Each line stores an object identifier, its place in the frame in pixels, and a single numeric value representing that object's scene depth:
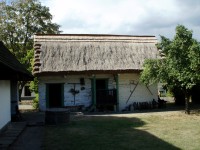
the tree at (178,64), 12.81
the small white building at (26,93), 32.80
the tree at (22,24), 24.75
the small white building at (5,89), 8.91
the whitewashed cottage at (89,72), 15.97
